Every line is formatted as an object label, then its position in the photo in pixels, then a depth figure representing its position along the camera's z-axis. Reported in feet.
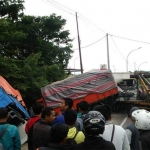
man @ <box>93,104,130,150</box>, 9.77
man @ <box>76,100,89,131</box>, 17.04
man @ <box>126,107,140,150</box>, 11.28
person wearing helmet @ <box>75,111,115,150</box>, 8.17
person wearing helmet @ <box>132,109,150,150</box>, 10.75
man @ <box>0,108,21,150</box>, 12.74
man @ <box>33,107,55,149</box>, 12.61
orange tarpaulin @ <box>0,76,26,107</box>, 30.45
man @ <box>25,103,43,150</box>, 15.65
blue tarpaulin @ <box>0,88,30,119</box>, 26.27
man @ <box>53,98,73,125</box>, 17.80
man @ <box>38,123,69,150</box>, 8.70
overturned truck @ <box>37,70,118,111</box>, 41.37
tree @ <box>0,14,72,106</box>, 39.40
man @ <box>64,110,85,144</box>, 11.07
